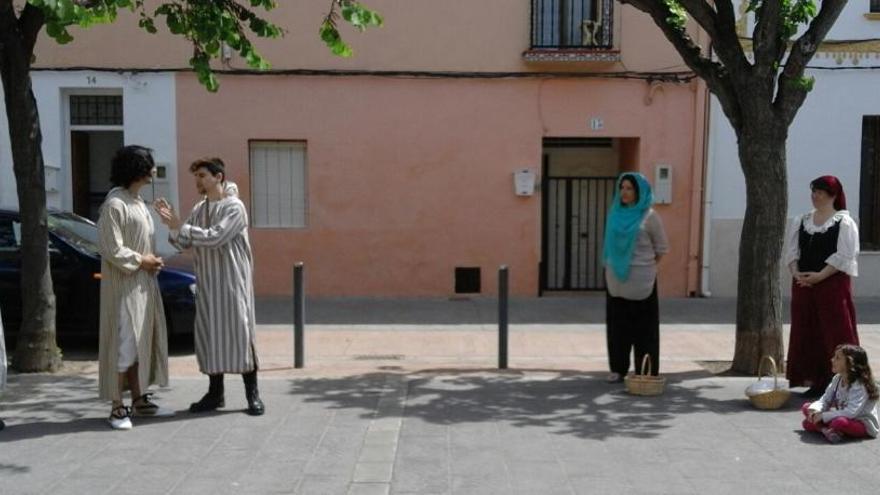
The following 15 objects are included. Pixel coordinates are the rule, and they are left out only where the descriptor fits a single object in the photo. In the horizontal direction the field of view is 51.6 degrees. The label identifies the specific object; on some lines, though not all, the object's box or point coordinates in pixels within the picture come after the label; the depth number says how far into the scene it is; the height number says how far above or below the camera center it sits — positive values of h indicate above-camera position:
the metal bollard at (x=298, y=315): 8.13 -1.16
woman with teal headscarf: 7.04 -0.58
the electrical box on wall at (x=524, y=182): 12.65 +0.06
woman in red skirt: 6.61 -0.70
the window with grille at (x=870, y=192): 13.03 -0.05
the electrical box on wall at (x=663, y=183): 12.74 +0.07
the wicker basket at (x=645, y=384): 6.96 -1.50
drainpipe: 12.74 +0.03
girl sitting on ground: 5.76 -1.38
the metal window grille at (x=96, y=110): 12.96 +1.07
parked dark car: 8.63 -1.00
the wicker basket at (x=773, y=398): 6.49 -1.49
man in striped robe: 6.09 -0.66
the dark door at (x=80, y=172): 13.12 +0.19
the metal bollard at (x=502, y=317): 8.06 -1.16
